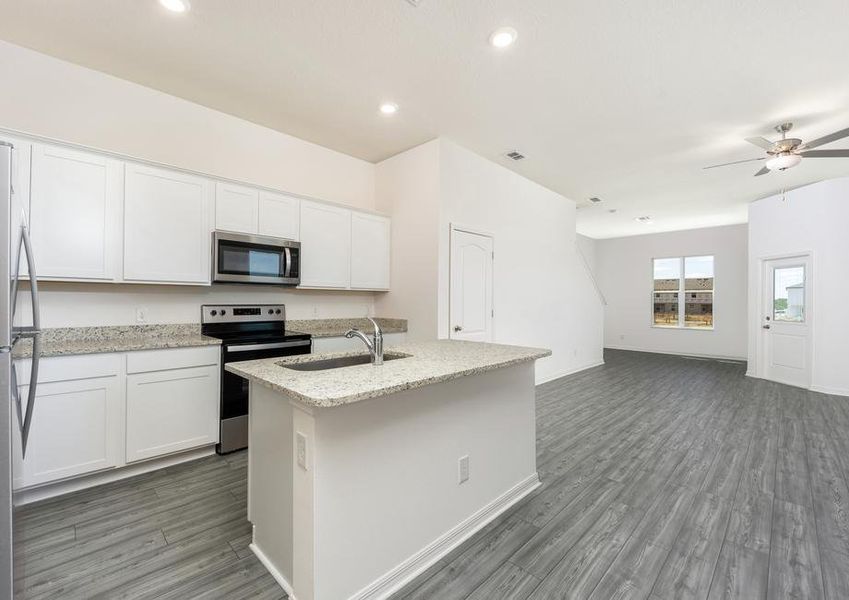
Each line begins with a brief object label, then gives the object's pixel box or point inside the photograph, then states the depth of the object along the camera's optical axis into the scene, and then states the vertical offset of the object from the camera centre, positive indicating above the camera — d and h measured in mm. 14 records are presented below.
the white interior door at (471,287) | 4129 +160
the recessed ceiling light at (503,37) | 2396 +1771
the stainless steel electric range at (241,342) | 2959 -387
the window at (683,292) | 8445 +269
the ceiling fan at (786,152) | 3527 +1516
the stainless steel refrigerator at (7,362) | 1166 -223
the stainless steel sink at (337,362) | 2061 -385
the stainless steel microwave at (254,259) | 3135 +346
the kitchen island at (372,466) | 1422 -779
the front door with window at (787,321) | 5445 -248
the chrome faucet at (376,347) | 1908 -257
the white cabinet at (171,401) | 2561 -783
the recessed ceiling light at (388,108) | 3332 +1769
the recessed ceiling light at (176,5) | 2177 +1753
